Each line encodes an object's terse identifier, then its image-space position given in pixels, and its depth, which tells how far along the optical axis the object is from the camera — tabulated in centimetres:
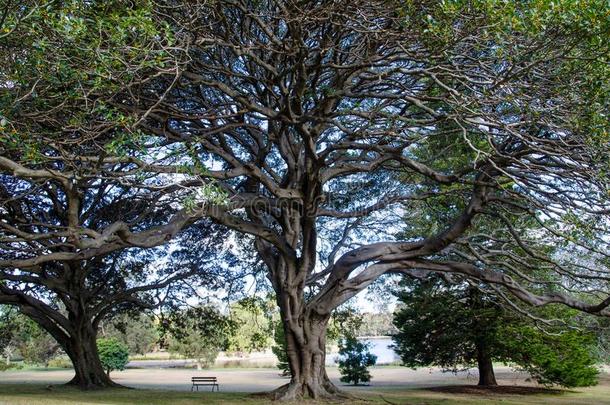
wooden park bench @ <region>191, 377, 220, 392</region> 1973
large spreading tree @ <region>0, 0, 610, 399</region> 823
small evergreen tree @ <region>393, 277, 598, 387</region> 1809
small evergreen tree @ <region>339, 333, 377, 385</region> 2445
